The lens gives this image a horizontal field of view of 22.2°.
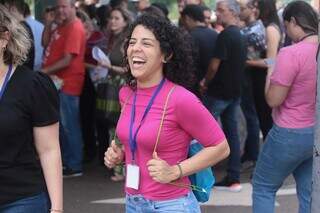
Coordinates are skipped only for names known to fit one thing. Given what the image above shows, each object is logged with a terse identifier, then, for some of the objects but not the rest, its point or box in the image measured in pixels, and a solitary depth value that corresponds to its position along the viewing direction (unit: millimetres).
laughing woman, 3504
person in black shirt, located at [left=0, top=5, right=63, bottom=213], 3361
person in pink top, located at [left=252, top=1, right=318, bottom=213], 4873
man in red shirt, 7979
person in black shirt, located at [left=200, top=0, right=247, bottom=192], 7311
